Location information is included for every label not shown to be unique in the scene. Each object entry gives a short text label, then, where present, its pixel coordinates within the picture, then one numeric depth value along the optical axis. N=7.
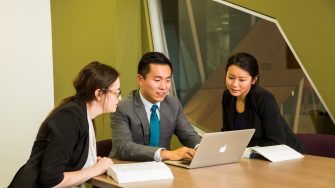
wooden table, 1.73
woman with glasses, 1.75
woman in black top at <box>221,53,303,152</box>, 2.51
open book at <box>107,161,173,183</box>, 1.80
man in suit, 2.39
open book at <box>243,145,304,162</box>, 2.19
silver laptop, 1.97
